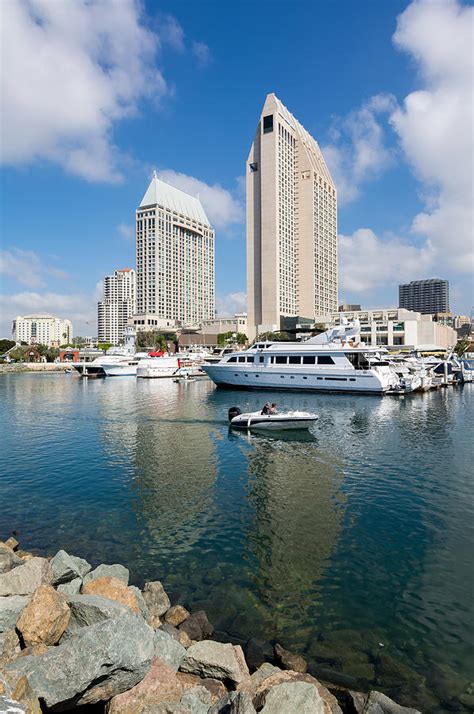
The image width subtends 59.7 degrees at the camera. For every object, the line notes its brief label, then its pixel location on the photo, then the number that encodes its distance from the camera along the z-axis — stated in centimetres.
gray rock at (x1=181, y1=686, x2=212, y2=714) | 668
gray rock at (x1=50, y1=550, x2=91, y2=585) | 1011
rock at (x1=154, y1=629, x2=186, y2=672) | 780
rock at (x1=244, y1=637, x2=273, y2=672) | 873
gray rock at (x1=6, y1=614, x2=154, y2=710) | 616
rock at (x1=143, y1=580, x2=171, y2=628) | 1007
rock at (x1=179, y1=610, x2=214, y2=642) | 943
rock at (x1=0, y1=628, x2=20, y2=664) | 714
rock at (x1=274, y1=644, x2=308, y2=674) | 848
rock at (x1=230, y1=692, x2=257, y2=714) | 622
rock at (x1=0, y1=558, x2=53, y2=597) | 897
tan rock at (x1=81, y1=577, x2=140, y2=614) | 929
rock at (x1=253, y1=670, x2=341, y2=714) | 702
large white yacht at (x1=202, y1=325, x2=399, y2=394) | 5450
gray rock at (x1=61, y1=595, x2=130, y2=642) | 788
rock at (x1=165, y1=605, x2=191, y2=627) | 987
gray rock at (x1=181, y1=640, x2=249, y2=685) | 777
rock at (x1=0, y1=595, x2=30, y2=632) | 773
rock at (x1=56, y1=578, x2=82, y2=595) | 974
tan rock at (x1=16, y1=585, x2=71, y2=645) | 740
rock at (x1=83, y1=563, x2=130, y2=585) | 1082
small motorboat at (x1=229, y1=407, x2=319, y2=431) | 3086
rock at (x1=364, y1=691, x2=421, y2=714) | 705
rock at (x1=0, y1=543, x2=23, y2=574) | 1109
